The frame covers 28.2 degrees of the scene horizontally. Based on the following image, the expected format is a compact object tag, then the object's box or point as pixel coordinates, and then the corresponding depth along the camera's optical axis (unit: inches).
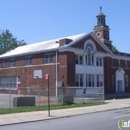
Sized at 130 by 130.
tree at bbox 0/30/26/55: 3031.5
